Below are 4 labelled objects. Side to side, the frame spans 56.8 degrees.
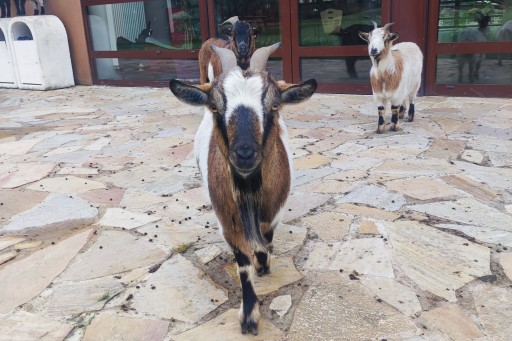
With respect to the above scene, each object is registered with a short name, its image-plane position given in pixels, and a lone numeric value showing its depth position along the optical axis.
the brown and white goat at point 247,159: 2.19
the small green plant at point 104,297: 2.75
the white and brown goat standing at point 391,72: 5.47
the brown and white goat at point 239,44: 5.70
